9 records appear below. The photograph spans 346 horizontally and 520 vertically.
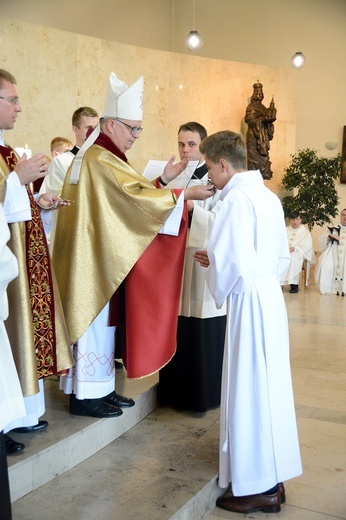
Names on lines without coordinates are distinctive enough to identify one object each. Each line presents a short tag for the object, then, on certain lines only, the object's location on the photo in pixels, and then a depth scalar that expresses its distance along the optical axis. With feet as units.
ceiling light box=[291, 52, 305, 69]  35.08
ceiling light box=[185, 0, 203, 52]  31.48
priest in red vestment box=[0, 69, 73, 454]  7.85
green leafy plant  36.24
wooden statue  35.78
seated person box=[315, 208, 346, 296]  30.73
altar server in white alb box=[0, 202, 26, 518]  5.75
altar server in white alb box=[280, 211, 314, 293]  31.32
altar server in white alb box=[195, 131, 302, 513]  7.97
